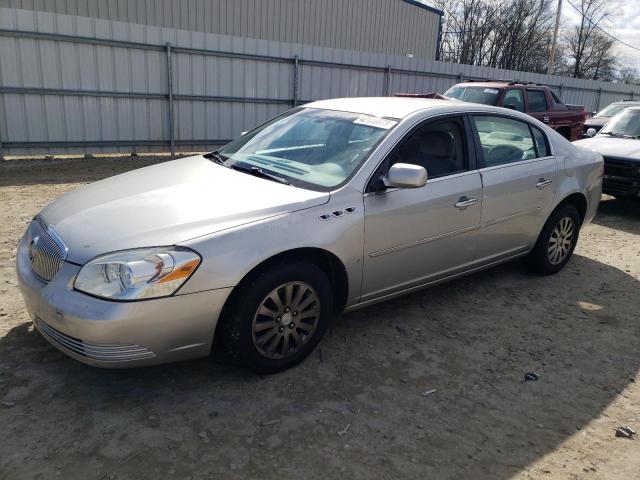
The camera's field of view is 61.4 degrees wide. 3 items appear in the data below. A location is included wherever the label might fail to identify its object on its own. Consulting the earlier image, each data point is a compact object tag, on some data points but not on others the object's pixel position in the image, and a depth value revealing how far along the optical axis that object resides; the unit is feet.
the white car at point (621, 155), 25.07
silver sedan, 8.93
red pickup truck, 34.50
